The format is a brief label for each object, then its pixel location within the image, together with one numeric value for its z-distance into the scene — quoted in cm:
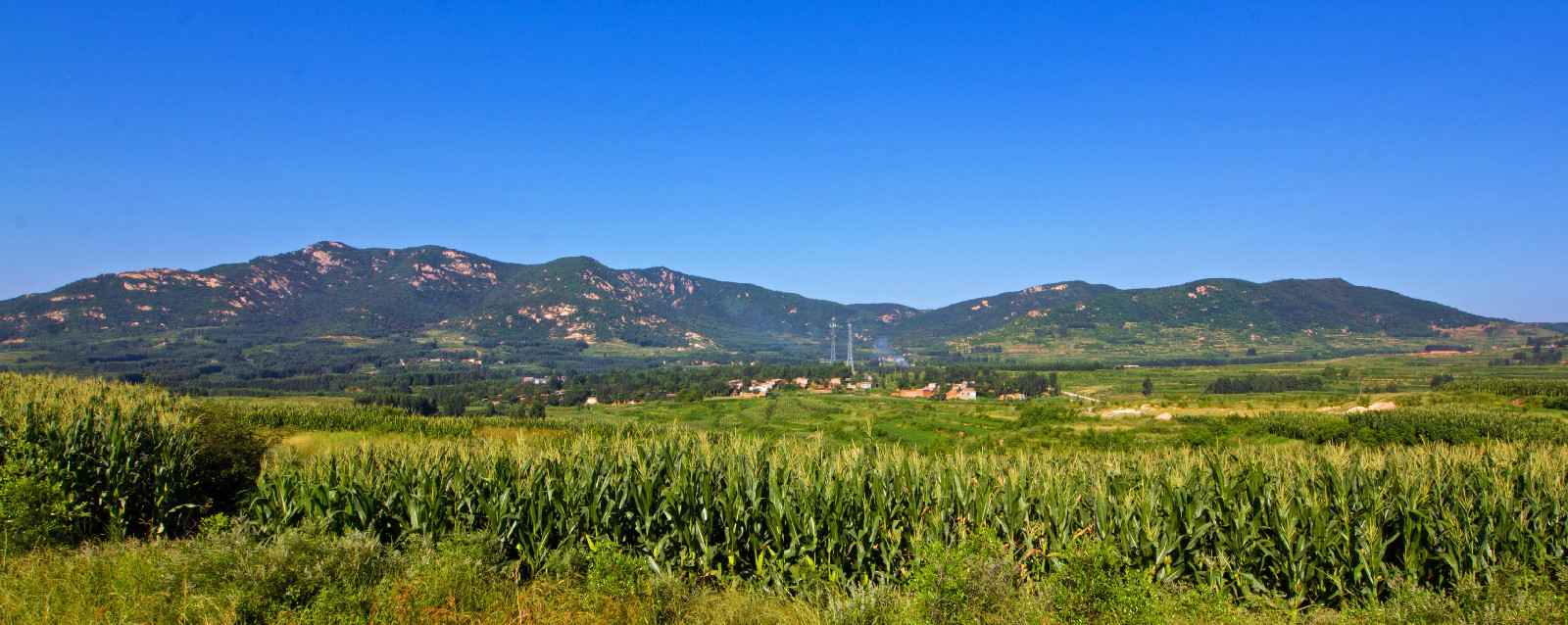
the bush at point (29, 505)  726
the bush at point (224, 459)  1017
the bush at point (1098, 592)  503
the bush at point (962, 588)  490
